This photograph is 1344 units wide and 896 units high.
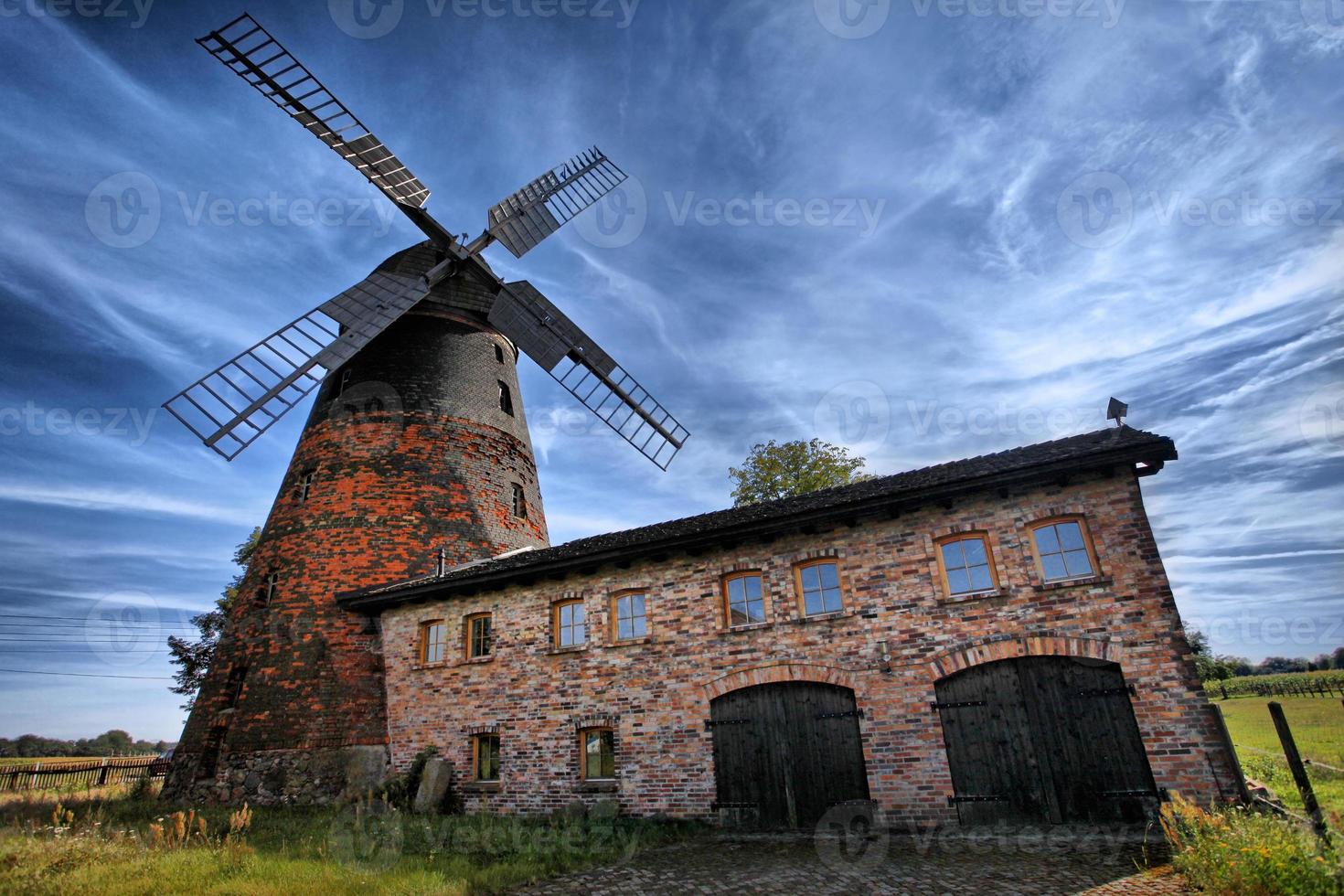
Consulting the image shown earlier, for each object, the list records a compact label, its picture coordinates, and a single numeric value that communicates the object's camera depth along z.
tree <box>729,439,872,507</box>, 25.33
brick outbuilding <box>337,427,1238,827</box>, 8.56
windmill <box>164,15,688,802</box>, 13.64
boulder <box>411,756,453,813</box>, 12.42
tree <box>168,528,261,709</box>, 24.02
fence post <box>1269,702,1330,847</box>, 6.11
